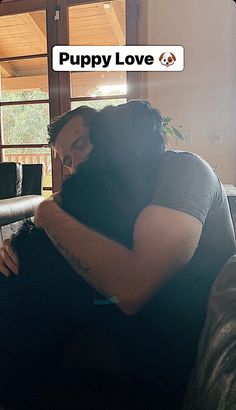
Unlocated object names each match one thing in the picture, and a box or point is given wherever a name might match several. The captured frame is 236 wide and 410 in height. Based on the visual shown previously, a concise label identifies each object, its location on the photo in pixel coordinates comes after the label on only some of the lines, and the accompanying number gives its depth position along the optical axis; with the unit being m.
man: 0.61
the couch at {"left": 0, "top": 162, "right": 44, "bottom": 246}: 2.02
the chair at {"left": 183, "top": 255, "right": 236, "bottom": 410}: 0.40
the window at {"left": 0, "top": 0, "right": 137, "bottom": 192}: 2.99
